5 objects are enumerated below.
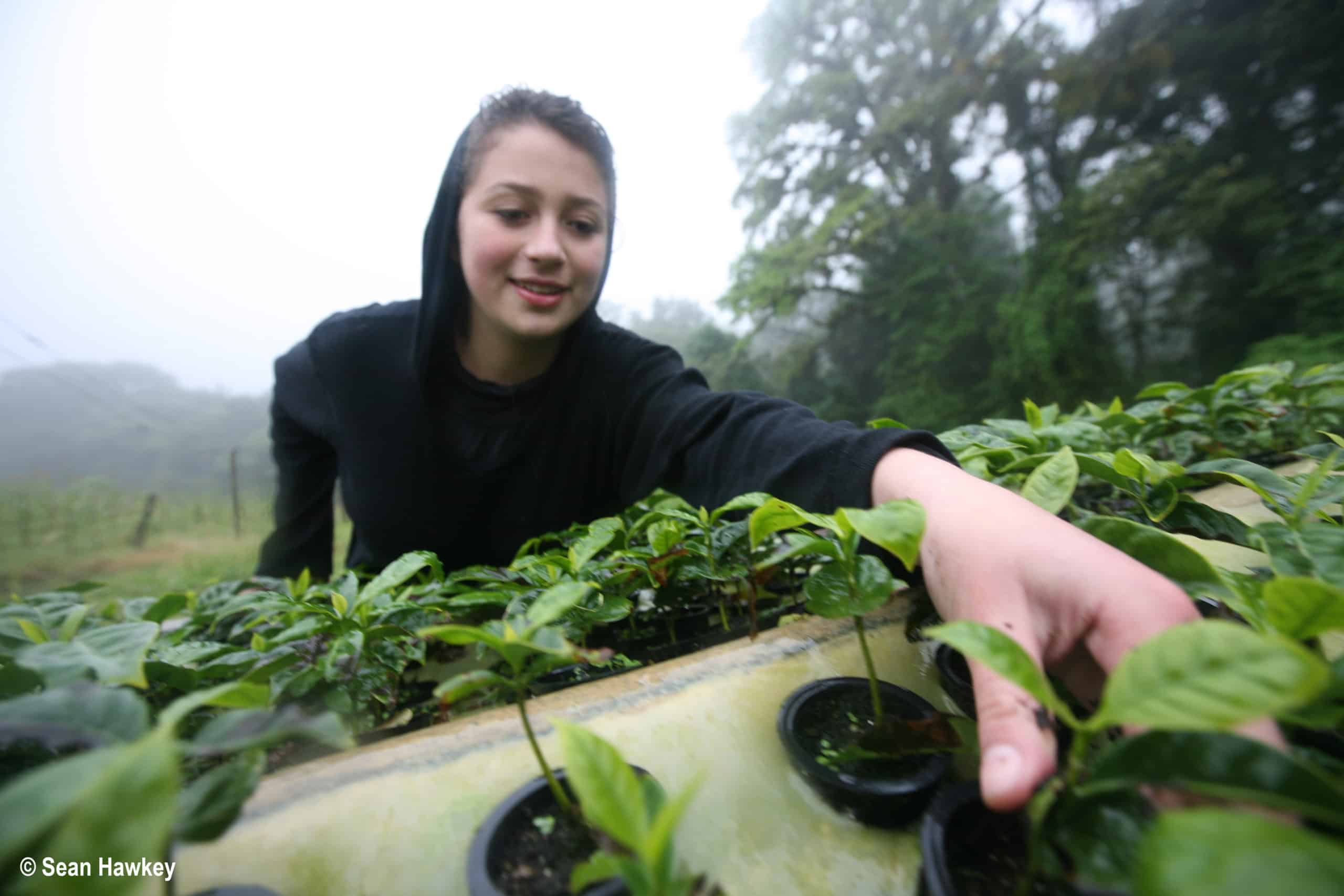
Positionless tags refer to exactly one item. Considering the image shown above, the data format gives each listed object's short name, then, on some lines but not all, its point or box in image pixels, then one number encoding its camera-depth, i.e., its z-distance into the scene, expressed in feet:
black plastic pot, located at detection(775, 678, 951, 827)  1.10
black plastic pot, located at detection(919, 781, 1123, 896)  0.97
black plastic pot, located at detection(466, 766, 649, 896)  0.93
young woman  3.38
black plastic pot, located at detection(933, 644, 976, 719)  1.41
